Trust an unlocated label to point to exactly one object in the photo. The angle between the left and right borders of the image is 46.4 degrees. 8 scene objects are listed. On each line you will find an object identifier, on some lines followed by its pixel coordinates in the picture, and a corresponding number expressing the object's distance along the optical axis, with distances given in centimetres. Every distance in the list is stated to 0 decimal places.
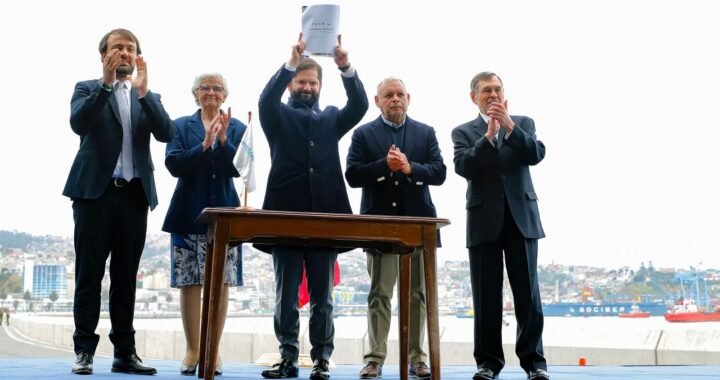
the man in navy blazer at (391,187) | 494
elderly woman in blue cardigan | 490
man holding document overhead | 464
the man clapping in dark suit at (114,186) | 454
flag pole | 476
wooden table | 385
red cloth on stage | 801
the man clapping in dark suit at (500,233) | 465
